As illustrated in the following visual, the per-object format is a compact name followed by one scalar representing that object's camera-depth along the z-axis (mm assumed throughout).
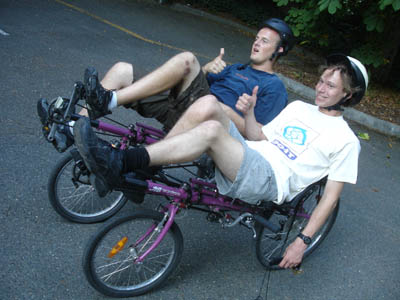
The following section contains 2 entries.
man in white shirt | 2344
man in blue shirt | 2703
